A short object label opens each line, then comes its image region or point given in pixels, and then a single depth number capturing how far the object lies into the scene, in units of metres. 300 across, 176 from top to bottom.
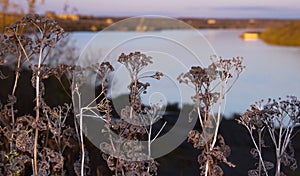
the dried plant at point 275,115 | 2.19
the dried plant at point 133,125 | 2.29
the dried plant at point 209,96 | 2.18
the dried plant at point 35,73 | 2.32
